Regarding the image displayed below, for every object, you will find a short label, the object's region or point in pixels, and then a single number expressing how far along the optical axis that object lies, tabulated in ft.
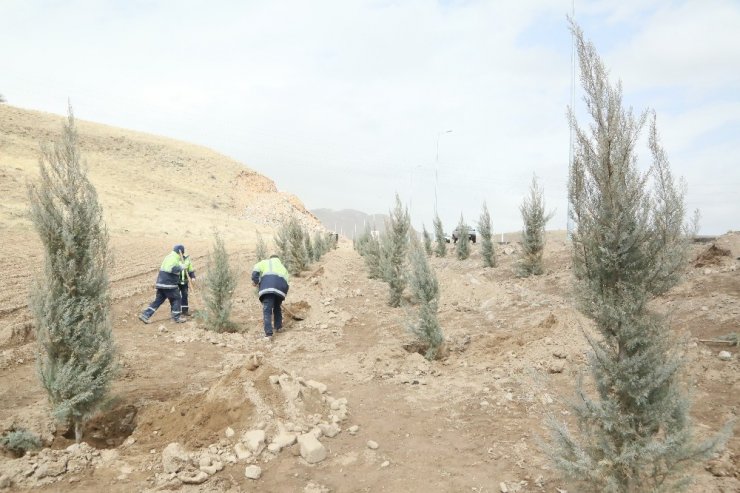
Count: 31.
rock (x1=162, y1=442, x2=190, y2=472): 14.01
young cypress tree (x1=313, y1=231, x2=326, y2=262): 72.73
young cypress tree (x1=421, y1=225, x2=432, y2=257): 80.79
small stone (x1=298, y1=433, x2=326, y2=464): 14.88
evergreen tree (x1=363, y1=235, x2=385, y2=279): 55.57
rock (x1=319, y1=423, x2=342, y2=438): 16.66
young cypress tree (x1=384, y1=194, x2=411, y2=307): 41.22
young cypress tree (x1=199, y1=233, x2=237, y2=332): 32.55
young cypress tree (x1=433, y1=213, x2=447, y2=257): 80.17
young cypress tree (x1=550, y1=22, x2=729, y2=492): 11.05
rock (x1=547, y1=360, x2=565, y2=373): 20.86
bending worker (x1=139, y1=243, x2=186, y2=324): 34.04
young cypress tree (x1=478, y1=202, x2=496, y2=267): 60.13
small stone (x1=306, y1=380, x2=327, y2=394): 19.49
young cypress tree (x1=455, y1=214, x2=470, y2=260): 71.61
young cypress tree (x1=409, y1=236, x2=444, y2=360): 26.86
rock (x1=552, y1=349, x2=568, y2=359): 21.84
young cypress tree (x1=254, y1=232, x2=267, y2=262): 53.42
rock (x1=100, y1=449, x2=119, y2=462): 14.76
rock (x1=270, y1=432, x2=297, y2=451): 15.42
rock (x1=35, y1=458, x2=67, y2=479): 13.53
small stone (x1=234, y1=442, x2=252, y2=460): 14.90
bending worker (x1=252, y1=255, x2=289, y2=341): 31.09
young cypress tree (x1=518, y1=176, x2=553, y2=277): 49.29
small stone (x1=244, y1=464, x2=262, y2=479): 13.94
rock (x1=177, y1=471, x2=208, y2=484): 13.54
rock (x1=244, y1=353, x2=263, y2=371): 19.44
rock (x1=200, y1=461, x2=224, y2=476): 14.03
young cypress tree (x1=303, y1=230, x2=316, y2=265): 69.26
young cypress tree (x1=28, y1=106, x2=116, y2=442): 17.13
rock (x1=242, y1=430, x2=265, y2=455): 15.15
